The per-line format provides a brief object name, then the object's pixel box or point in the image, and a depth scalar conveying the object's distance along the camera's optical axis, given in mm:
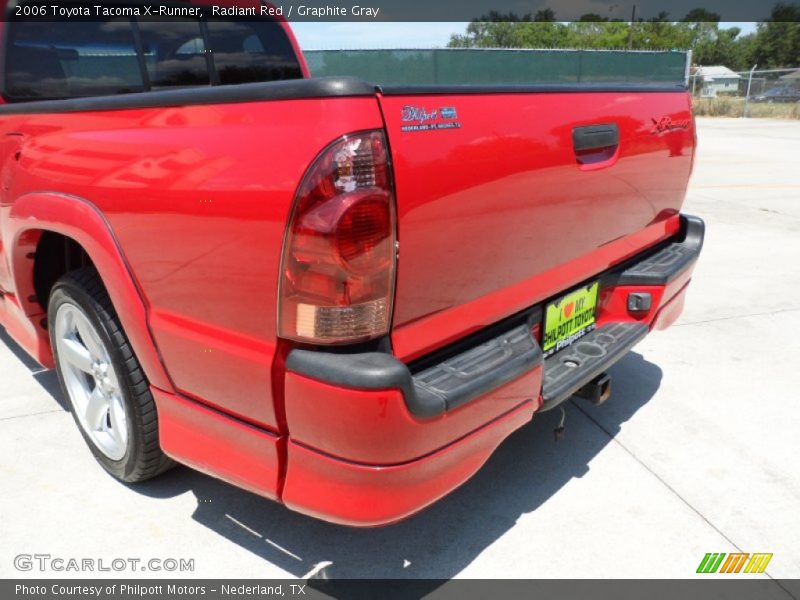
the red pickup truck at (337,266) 1624
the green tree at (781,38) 72375
